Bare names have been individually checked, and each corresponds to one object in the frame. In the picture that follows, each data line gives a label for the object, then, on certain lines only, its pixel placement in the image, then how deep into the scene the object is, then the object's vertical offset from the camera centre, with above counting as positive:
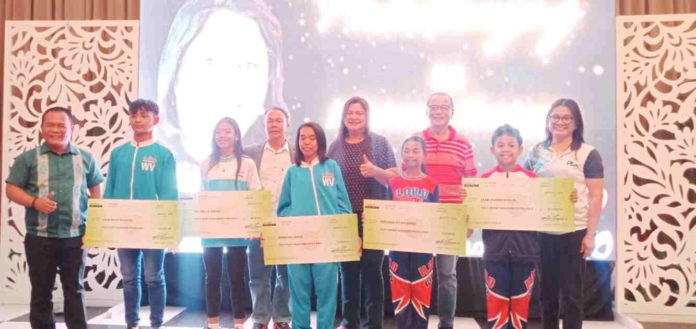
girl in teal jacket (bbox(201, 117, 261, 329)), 3.49 -0.09
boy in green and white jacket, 3.33 -0.07
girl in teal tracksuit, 3.20 -0.18
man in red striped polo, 3.36 +0.05
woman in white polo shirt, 3.05 -0.30
